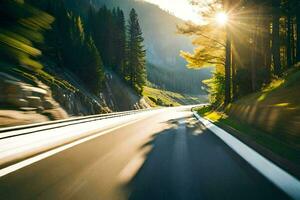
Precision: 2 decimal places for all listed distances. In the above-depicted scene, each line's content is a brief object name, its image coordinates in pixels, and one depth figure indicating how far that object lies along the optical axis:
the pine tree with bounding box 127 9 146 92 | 78.12
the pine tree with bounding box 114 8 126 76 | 80.38
